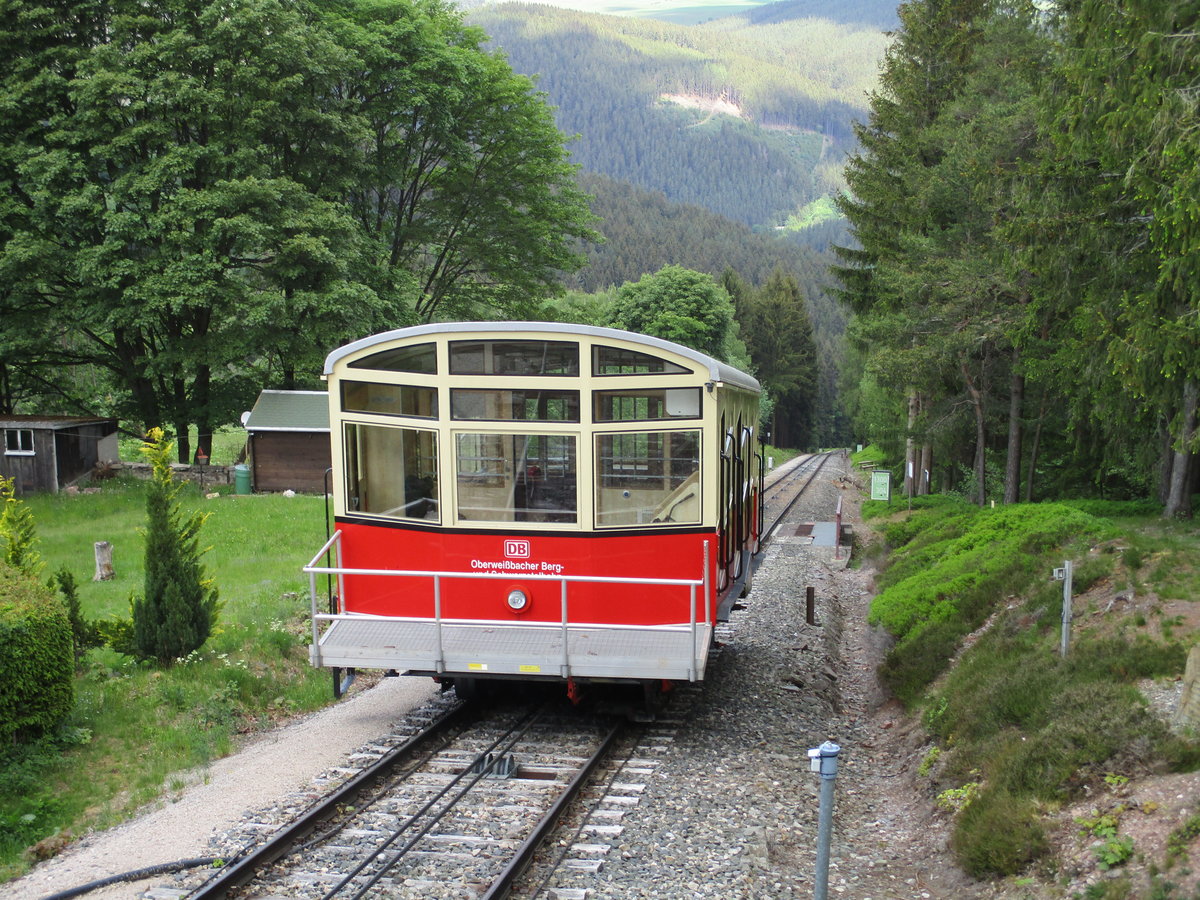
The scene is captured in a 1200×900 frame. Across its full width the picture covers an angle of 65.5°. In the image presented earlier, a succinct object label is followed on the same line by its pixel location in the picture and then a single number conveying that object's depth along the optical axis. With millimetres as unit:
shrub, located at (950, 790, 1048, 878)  5961
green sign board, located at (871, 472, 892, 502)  26797
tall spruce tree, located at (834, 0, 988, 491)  22312
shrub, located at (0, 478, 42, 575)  10016
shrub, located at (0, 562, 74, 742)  8164
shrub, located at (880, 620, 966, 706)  10758
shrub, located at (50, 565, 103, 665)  10938
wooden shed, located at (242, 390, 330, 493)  27828
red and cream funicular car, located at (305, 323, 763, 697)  8867
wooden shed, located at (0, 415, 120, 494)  24516
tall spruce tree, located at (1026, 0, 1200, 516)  10195
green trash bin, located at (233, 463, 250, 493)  27734
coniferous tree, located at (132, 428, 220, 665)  10789
